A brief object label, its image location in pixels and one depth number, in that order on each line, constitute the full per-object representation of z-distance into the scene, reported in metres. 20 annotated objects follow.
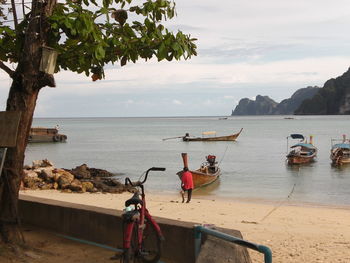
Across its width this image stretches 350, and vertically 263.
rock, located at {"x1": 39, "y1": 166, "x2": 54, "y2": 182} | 23.45
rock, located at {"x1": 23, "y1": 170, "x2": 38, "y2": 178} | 23.58
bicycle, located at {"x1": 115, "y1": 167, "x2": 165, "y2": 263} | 4.82
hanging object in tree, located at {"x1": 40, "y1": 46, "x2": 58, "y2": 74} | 5.57
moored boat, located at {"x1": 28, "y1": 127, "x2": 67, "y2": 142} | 70.06
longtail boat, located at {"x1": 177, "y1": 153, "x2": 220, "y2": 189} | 25.41
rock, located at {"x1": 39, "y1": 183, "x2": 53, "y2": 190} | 22.31
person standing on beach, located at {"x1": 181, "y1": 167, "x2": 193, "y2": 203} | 17.64
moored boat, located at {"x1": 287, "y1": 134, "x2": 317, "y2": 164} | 41.06
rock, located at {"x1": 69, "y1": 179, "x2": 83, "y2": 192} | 22.54
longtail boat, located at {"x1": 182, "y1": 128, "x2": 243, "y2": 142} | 80.00
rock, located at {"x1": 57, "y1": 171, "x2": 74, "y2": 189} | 22.80
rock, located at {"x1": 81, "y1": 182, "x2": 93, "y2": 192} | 23.23
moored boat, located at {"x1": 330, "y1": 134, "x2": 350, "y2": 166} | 41.12
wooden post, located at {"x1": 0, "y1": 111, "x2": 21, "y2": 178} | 5.69
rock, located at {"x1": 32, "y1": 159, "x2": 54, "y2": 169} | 28.84
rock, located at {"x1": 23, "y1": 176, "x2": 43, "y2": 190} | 22.28
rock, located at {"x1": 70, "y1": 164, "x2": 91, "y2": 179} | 28.85
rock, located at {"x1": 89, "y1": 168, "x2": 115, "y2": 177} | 32.38
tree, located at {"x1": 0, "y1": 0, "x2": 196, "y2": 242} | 5.35
